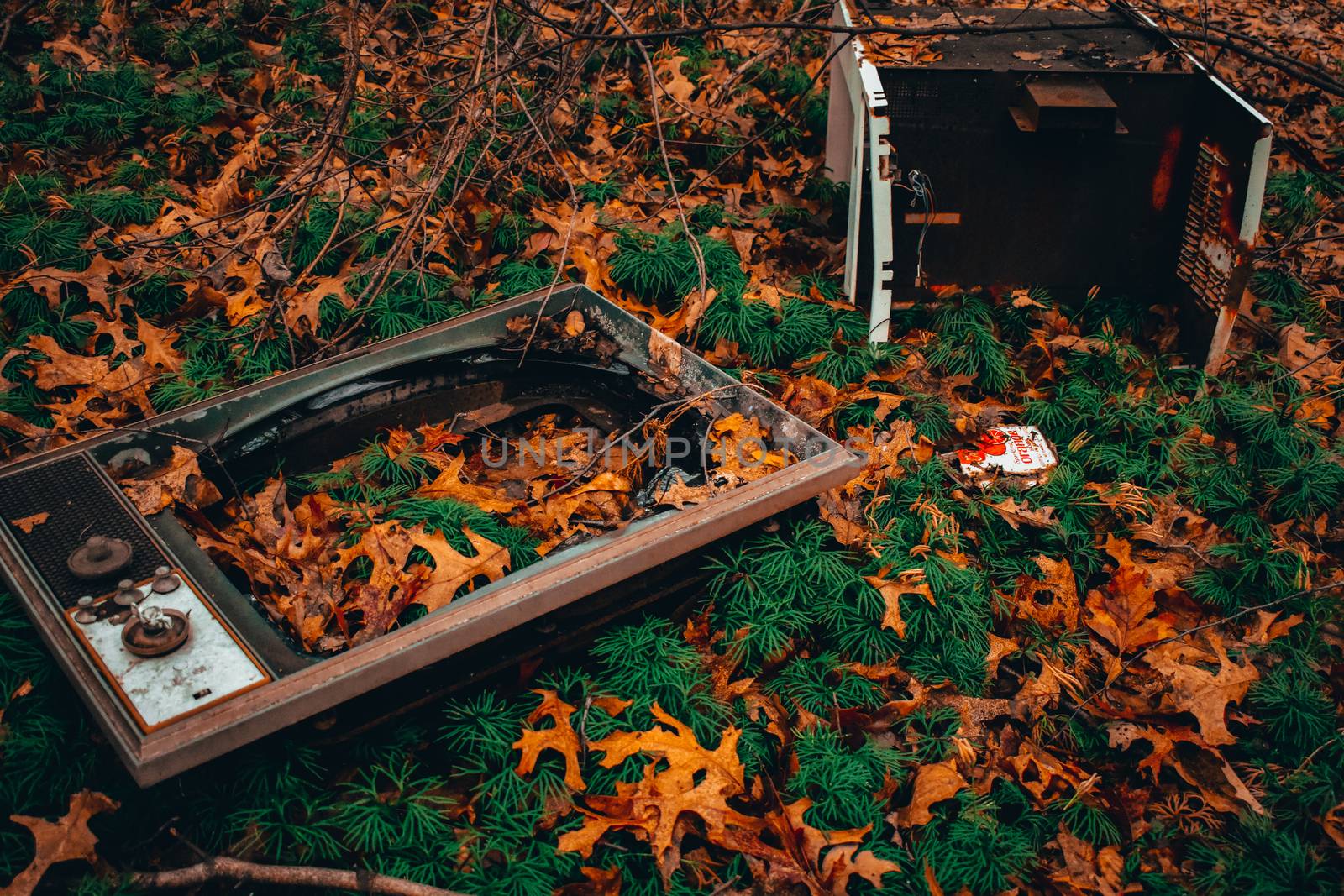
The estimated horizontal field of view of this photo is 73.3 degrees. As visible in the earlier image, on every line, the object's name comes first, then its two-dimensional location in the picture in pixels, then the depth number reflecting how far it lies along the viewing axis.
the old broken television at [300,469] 2.00
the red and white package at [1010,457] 3.59
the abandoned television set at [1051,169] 3.66
